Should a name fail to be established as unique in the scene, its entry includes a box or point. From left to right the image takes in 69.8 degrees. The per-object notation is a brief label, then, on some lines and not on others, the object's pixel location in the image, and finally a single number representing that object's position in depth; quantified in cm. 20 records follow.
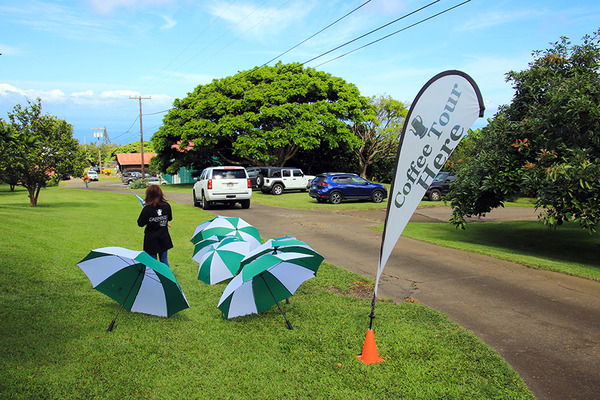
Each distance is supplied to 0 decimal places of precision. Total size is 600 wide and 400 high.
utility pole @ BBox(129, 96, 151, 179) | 4665
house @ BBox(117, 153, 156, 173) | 8281
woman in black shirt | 641
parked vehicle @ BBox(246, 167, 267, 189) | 3063
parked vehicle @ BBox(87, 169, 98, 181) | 6650
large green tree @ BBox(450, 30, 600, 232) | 898
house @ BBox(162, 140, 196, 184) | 5635
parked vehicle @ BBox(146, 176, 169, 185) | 4225
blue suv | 2308
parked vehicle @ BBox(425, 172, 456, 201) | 2461
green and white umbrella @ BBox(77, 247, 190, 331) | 487
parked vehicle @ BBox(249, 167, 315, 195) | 2911
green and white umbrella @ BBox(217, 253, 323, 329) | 500
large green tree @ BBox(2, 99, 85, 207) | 1731
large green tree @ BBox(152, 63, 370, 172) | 3400
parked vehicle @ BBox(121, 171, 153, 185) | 4949
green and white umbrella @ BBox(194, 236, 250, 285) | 664
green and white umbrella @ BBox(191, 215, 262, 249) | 744
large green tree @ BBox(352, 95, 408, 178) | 3978
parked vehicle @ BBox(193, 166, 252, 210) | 1927
